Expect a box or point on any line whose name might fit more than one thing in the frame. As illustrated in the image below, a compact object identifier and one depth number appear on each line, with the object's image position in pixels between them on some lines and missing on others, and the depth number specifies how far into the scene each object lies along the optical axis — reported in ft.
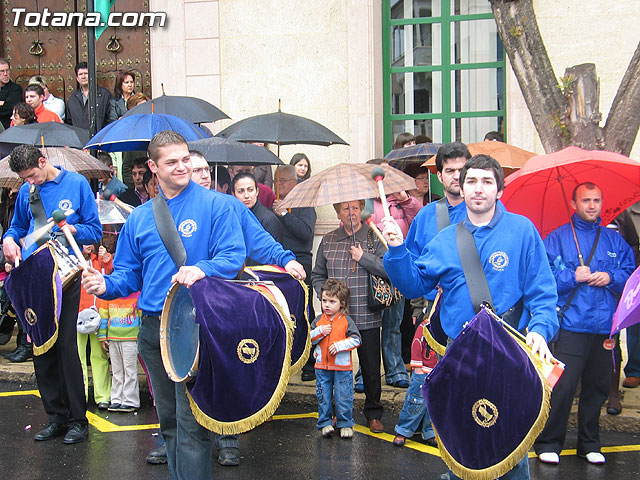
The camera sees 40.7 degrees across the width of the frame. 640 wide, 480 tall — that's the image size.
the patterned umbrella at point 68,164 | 25.73
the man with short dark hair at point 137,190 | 28.91
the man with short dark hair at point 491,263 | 14.14
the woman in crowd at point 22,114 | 32.19
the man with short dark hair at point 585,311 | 19.52
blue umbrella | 25.99
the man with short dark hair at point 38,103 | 34.35
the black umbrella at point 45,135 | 28.91
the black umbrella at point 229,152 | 24.66
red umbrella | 18.92
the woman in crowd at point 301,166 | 31.22
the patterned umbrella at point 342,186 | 20.99
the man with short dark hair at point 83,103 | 34.94
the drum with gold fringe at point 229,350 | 14.39
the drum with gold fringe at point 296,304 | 18.74
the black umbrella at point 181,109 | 29.25
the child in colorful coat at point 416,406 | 20.24
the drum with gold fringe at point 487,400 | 13.05
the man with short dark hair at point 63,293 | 21.52
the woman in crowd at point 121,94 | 34.78
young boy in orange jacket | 21.43
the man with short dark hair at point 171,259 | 15.01
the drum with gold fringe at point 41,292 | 21.20
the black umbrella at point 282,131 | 27.04
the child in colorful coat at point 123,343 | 24.58
